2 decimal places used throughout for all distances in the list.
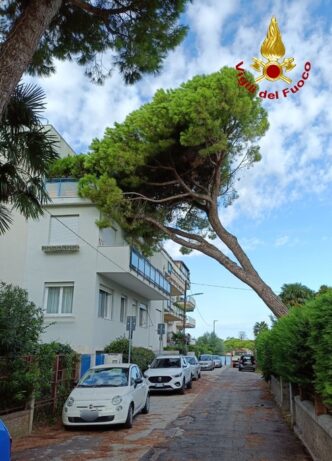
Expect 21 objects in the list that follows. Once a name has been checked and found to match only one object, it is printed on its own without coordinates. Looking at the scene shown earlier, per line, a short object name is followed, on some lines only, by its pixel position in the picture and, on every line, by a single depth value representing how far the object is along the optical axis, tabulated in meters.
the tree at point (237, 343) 123.97
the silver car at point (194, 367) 28.89
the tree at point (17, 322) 10.54
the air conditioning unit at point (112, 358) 20.93
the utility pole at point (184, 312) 46.77
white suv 20.59
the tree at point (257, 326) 76.94
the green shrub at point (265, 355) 18.45
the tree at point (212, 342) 90.38
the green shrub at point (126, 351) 22.97
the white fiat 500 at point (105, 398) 10.97
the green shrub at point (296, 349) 9.18
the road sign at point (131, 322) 19.25
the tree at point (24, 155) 8.02
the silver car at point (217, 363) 58.66
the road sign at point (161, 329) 27.54
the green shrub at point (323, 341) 6.42
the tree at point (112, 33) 9.16
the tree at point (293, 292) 33.97
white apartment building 22.33
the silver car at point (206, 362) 47.97
